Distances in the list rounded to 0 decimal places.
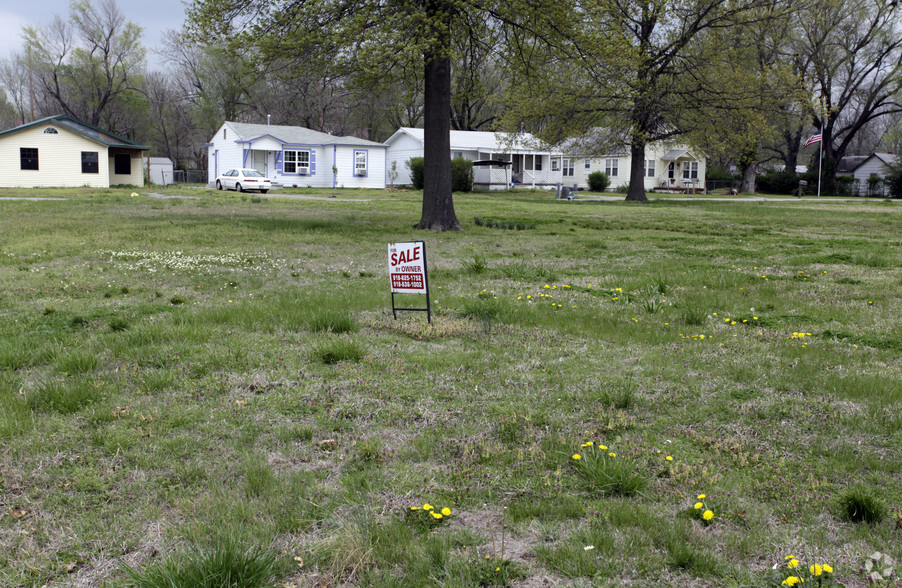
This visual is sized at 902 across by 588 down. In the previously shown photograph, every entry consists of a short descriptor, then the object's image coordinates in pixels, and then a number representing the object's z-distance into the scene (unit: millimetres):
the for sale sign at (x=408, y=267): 6176
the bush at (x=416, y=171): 44250
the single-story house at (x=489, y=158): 48781
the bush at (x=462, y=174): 41188
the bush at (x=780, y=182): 53938
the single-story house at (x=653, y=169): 54094
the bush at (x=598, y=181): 50469
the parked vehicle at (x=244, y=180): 39062
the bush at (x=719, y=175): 60906
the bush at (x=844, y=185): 53375
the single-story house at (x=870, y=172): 52781
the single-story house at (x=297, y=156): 45781
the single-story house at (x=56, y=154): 37969
